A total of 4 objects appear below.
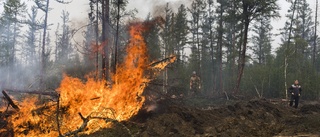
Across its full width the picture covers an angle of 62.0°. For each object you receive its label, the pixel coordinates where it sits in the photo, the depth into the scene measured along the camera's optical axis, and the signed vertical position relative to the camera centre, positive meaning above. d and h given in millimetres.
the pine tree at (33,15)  47266 +10384
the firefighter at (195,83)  21408 -970
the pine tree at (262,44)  45406 +4811
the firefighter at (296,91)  17578 -1273
